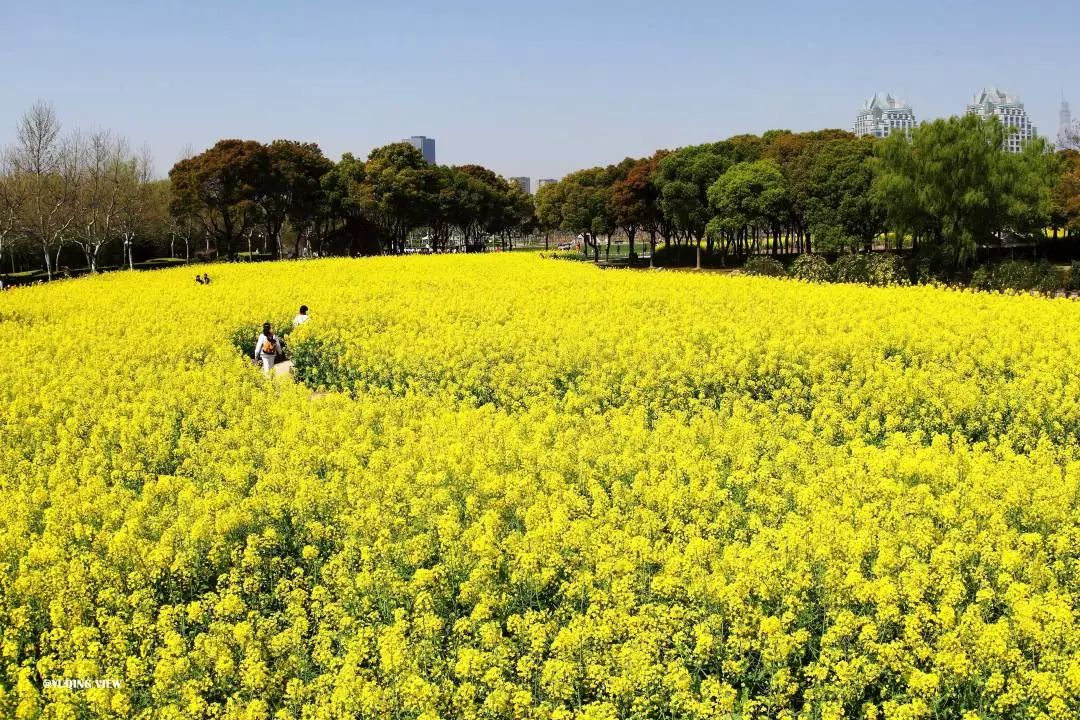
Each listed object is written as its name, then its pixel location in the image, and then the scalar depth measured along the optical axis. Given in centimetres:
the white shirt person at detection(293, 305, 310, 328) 1877
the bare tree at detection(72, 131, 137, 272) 4384
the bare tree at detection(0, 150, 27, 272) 3801
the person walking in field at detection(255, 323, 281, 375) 1666
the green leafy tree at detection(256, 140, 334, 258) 5531
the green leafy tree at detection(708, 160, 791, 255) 4694
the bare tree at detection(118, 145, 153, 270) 4891
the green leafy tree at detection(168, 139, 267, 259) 5262
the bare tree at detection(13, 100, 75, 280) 3784
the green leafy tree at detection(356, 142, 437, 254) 6378
